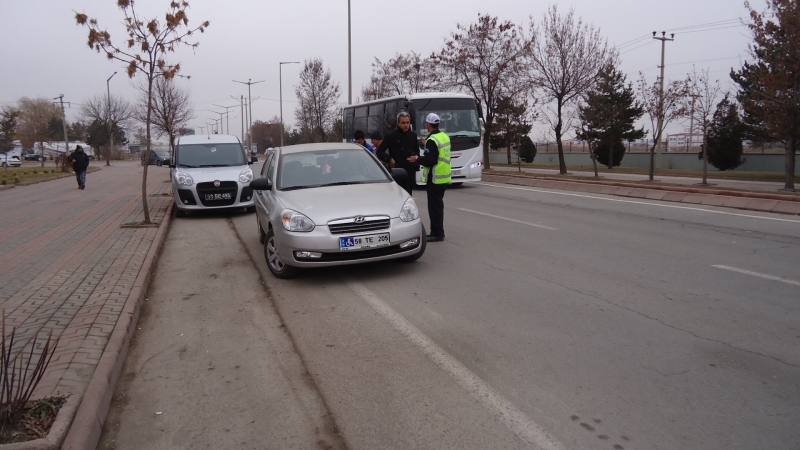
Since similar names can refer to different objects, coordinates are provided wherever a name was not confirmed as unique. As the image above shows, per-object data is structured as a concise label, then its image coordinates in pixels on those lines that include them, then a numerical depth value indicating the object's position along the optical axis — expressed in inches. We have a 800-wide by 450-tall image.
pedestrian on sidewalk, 864.3
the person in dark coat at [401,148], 379.2
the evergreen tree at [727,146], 1425.9
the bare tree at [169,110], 1375.5
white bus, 820.0
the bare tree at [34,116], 2373.0
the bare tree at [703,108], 894.6
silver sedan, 264.7
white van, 528.7
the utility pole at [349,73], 1347.2
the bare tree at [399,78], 1517.1
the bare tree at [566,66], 1072.2
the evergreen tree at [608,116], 987.3
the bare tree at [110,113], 2107.5
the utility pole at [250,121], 2301.9
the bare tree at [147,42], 433.3
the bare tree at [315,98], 1895.9
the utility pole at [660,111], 903.1
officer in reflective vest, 354.0
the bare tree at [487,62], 1224.2
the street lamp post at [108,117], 1989.4
